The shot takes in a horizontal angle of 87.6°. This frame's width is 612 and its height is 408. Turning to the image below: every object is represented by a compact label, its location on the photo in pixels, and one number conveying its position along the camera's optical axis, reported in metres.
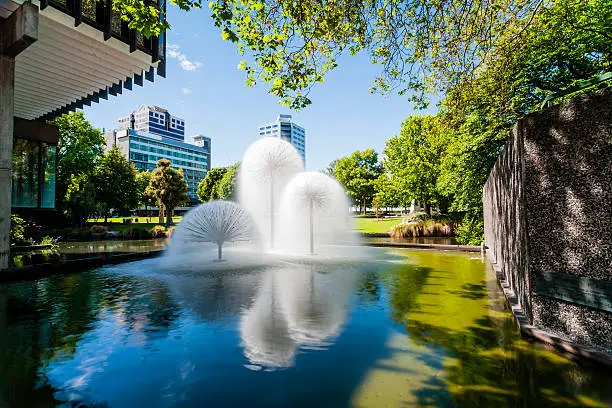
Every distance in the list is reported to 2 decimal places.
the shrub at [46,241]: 19.90
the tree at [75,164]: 36.75
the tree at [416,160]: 31.52
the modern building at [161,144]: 108.69
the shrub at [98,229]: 33.22
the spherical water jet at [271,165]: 19.45
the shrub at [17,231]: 17.47
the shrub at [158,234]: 32.50
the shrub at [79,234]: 31.35
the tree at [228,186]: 57.97
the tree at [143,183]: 48.75
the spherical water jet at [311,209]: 17.52
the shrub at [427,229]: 26.77
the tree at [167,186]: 46.53
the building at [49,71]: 10.92
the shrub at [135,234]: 32.16
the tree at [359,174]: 60.25
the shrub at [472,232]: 19.26
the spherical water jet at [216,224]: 14.41
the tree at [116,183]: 42.69
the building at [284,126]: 195.12
